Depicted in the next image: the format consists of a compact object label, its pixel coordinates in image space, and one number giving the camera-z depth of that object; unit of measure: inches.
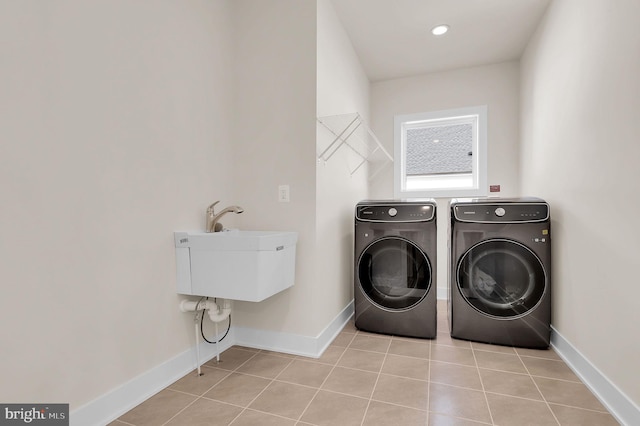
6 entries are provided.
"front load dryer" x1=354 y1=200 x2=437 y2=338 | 89.4
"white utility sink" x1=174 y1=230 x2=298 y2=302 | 64.1
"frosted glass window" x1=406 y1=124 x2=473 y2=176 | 132.9
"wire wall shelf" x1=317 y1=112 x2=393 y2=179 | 83.4
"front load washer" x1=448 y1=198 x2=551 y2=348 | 81.9
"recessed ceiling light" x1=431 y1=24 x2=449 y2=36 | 100.0
